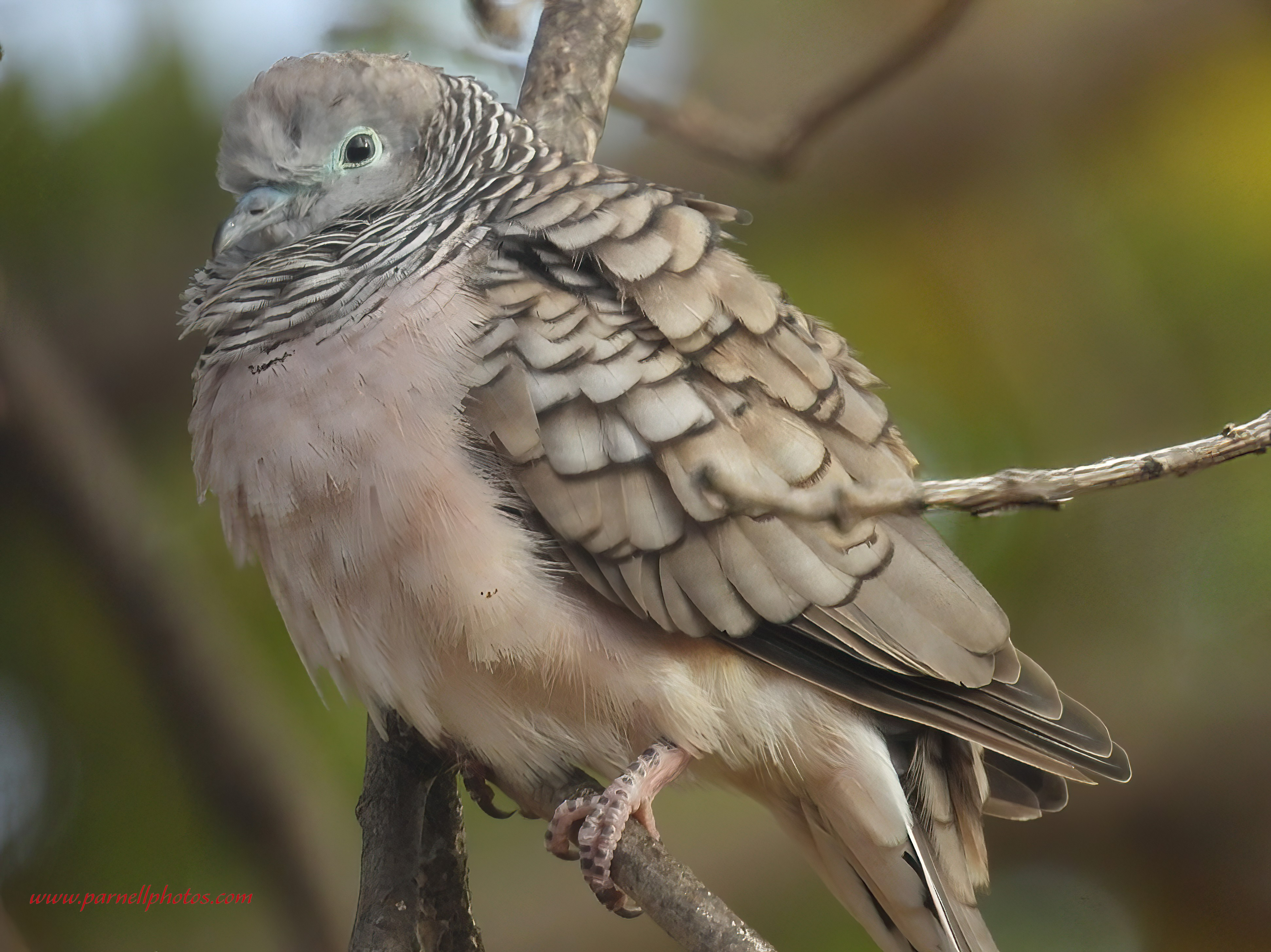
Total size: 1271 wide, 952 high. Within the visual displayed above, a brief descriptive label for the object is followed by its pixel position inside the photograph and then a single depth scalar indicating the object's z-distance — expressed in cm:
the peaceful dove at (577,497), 287
